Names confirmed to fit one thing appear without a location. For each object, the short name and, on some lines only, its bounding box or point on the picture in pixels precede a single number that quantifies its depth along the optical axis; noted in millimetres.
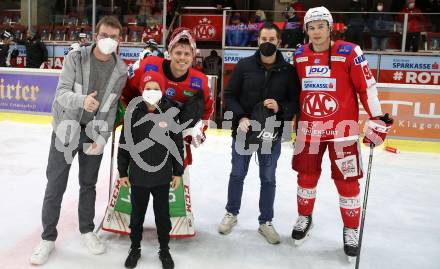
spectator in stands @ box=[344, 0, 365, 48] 8047
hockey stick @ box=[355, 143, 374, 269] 2479
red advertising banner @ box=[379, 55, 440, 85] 7723
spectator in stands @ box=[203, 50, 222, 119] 9406
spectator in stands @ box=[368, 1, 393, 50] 7969
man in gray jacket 2383
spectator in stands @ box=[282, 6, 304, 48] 8078
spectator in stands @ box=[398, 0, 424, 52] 7840
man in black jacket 2686
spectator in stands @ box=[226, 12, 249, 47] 8453
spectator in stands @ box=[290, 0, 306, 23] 8567
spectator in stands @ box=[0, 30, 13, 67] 9727
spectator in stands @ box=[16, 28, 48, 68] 9445
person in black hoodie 2312
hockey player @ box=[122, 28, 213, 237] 2481
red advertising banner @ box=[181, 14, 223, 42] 10195
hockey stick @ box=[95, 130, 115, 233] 2881
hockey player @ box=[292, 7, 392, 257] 2572
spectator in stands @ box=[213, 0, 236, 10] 10808
